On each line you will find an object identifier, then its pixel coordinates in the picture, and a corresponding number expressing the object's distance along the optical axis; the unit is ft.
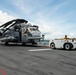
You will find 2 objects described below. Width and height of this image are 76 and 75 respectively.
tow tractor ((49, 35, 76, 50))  64.28
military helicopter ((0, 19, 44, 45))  92.22
